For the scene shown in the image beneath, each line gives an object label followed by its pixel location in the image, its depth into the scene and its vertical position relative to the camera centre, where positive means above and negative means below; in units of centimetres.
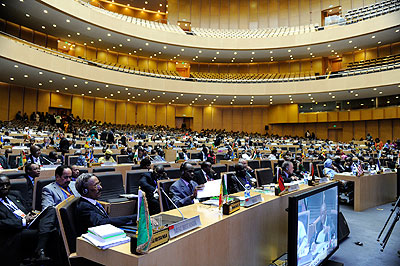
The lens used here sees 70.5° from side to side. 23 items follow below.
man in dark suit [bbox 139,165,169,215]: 420 -65
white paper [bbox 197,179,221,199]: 314 -53
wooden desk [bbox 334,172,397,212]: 612 -102
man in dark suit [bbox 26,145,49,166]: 596 -32
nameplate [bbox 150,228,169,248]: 169 -59
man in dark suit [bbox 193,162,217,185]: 488 -55
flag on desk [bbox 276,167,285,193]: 344 -50
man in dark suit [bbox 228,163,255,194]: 482 -68
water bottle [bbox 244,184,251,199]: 321 -59
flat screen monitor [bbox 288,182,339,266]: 209 -68
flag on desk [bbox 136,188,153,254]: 161 -50
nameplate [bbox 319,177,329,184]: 471 -61
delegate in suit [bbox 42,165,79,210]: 320 -58
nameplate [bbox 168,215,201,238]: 188 -59
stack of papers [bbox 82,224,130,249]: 174 -61
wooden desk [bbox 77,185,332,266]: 173 -75
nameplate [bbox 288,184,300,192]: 374 -59
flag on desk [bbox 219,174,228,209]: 276 -46
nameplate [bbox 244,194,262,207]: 285 -60
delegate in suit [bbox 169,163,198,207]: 344 -61
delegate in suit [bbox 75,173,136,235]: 230 -58
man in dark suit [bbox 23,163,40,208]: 412 -47
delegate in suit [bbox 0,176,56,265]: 260 -89
